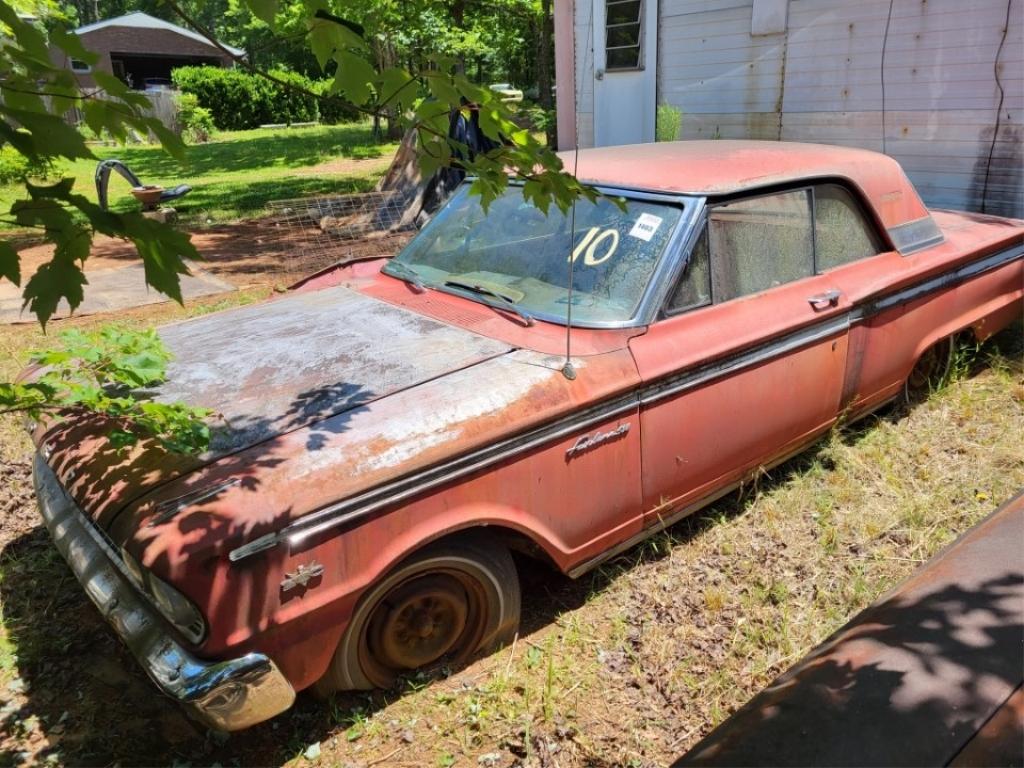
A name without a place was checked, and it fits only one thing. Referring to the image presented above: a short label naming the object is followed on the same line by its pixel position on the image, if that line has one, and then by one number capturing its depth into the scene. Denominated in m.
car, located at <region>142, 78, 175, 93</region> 36.50
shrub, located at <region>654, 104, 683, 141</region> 9.80
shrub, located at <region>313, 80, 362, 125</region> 24.89
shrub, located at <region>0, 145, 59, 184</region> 13.41
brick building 37.47
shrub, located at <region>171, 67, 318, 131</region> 29.39
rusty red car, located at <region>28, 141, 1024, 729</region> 2.17
